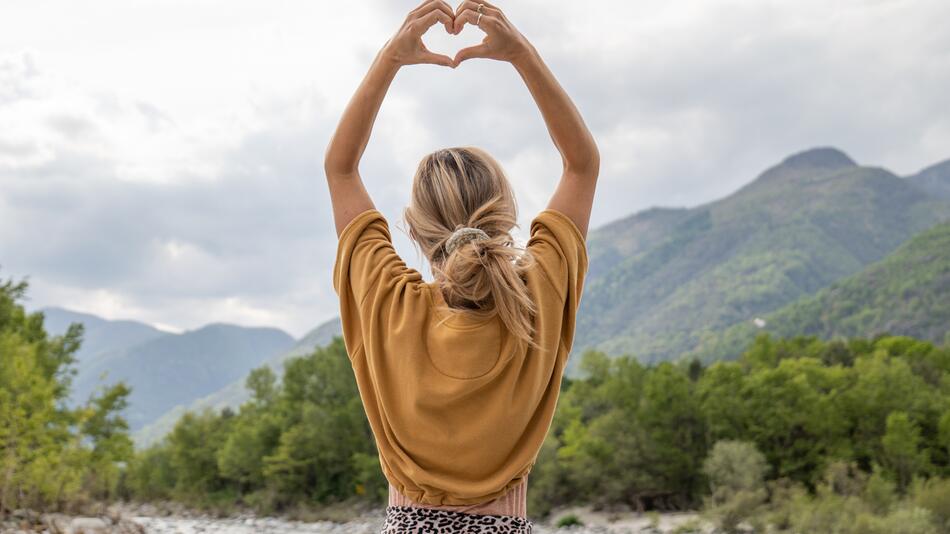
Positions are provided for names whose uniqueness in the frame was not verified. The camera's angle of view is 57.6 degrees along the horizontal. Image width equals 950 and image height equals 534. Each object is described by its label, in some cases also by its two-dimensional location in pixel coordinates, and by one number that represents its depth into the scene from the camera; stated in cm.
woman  176
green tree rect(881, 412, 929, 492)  3053
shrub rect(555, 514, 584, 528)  3341
